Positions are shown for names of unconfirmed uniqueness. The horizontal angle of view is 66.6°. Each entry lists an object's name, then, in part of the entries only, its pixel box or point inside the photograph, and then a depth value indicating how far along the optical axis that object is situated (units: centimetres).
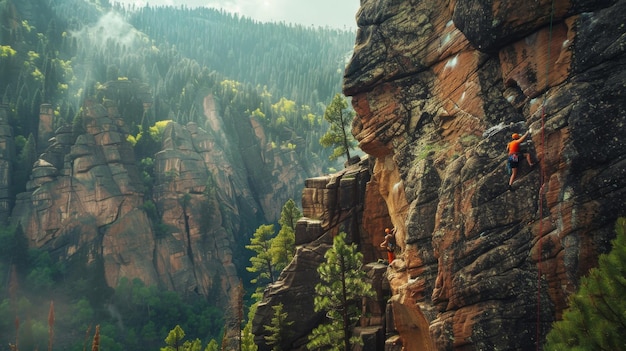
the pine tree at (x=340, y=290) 2661
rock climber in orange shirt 1537
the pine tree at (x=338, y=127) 4372
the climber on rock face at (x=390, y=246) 2719
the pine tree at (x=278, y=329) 3356
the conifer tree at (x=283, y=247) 4753
